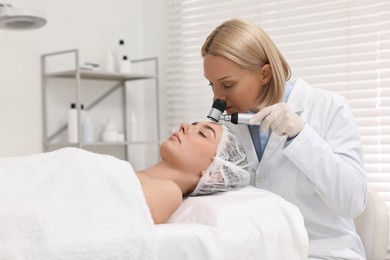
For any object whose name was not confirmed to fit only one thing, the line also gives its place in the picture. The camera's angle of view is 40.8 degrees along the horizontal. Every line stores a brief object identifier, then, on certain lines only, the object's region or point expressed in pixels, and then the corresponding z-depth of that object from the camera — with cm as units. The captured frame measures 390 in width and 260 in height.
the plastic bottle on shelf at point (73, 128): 261
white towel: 87
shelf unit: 258
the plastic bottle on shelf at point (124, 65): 288
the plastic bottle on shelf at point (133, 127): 297
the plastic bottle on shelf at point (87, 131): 268
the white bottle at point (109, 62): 283
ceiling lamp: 199
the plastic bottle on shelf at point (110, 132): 281
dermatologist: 135
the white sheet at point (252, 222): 108
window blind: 235
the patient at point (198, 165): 136
